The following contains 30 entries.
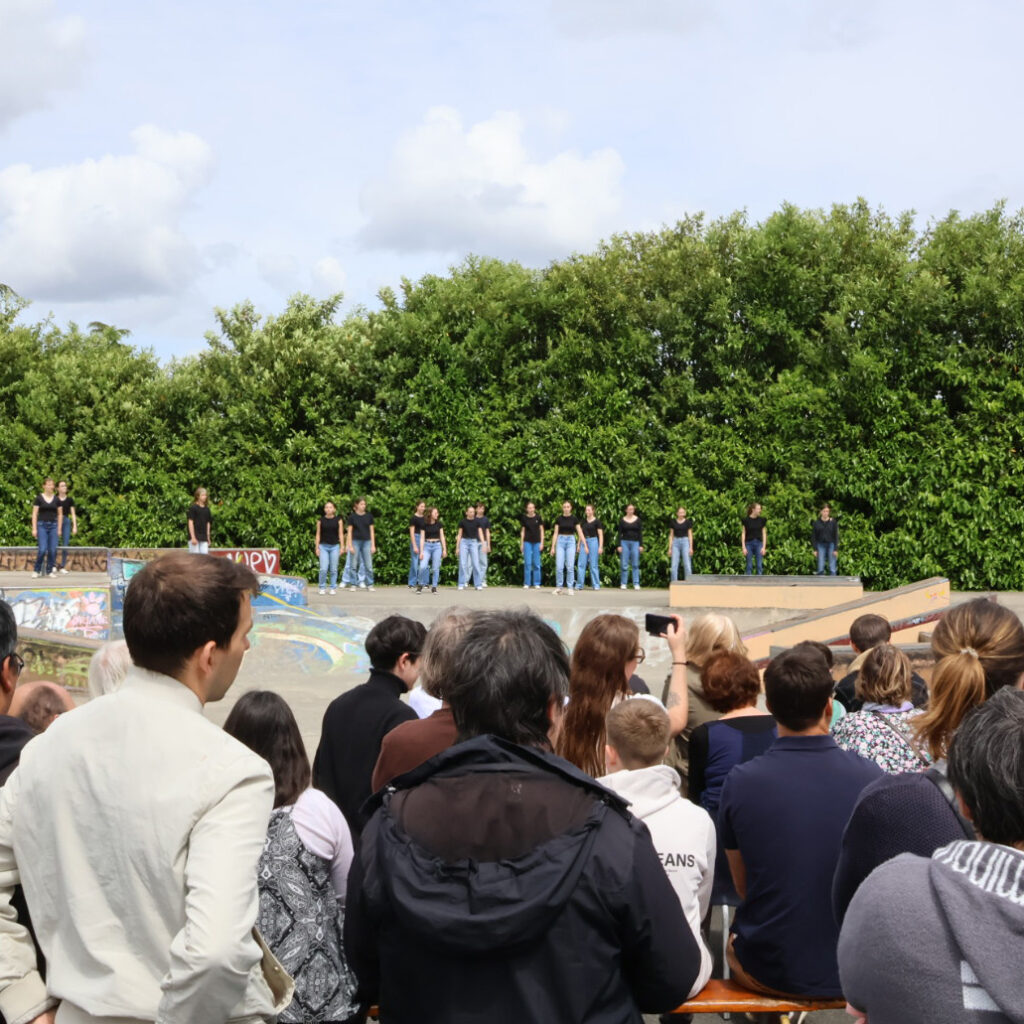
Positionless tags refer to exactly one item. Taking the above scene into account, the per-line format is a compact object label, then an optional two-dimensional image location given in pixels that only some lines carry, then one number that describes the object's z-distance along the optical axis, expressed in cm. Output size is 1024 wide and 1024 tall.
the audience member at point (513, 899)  194
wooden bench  351
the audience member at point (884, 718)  429
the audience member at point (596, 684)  416
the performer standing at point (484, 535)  2095
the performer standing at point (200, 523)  1947
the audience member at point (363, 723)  425
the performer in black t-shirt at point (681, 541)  2067
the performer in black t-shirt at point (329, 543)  2006
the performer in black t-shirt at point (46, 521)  1991
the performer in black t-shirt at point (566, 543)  2059
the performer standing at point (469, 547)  2091
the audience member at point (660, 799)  341
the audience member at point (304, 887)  305
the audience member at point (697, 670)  481
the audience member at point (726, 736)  441
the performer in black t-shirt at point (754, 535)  2050
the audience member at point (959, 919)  169
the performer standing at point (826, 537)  2030
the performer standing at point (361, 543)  2069
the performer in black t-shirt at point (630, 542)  2094
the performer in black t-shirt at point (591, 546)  2072
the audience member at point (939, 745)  232
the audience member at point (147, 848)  196
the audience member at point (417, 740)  353
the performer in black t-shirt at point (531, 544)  2106
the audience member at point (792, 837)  346
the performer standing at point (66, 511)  2022
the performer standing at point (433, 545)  2058
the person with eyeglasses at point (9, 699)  252
